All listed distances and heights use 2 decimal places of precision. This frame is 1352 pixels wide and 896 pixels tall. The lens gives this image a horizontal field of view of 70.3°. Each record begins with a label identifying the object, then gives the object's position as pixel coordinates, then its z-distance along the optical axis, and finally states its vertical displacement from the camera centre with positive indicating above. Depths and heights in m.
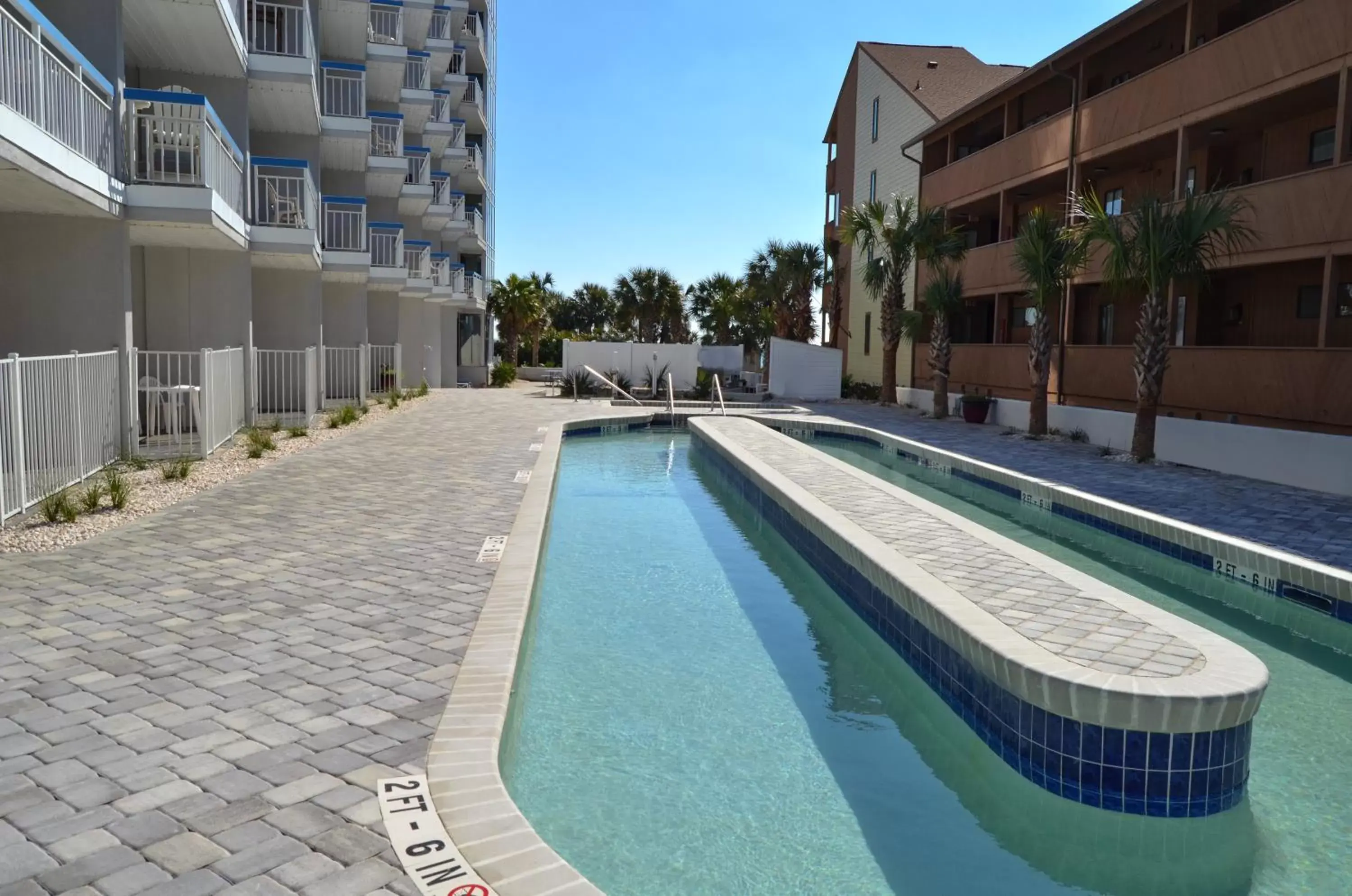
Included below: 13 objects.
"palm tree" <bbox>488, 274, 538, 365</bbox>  52.16 +3.02
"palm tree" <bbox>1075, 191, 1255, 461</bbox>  14.52 +1.93
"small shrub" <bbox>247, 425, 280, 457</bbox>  14.12 -1.36
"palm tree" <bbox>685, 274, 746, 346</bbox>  57.12 +3.34
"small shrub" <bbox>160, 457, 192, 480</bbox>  11.42 -1.47
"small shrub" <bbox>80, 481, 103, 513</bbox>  9.31 -1.51
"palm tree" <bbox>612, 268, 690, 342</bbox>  59.66 +3.98
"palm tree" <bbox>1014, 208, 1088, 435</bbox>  18.56 +2.10
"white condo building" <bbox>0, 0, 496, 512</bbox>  11.16 +2.34
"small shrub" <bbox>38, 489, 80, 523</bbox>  8.70 -1.51
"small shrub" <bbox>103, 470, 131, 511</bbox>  9.46 -1.46
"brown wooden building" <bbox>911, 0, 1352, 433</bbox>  13.76 +4.01
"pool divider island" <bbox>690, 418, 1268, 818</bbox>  4.54 -1.53
